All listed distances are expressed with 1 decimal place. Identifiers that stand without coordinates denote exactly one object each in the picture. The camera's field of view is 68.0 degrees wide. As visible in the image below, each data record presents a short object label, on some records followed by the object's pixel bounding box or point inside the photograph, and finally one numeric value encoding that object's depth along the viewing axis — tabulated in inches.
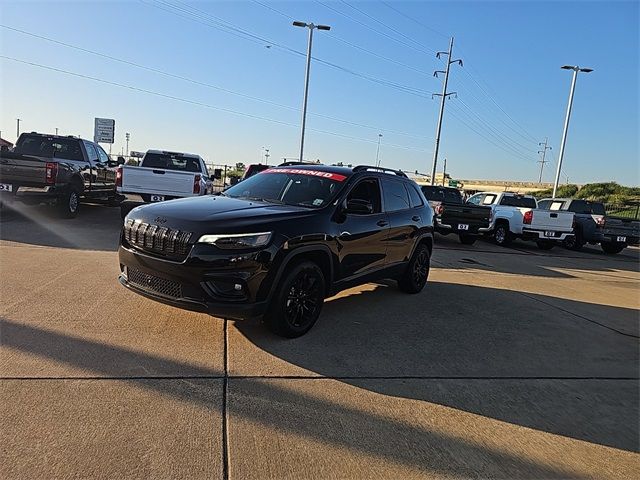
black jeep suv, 161.6
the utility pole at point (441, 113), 1477.0
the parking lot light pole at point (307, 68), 1246.4
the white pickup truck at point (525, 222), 598.2
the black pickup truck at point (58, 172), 390.3
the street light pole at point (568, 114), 1251.8
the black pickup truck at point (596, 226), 649.6
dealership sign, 2096.2
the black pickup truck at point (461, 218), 553.0
